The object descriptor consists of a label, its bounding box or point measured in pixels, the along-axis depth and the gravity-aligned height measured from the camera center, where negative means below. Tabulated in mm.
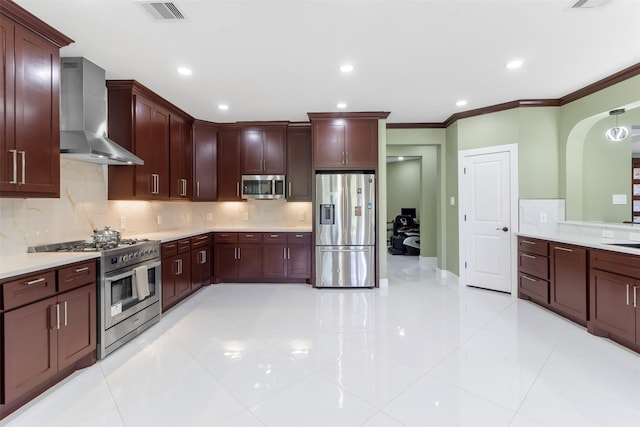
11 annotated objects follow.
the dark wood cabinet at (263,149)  4910 +1105
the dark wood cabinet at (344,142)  4430 +1088
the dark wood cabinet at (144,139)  3285 +933
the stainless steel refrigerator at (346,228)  4359 -227
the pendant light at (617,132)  3328 +916
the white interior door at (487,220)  4090 -128
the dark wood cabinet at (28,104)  2012 +835
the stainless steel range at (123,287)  2443 -680
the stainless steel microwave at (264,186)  4867 +462
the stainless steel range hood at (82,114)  2652 +986
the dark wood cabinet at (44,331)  1746 -795
